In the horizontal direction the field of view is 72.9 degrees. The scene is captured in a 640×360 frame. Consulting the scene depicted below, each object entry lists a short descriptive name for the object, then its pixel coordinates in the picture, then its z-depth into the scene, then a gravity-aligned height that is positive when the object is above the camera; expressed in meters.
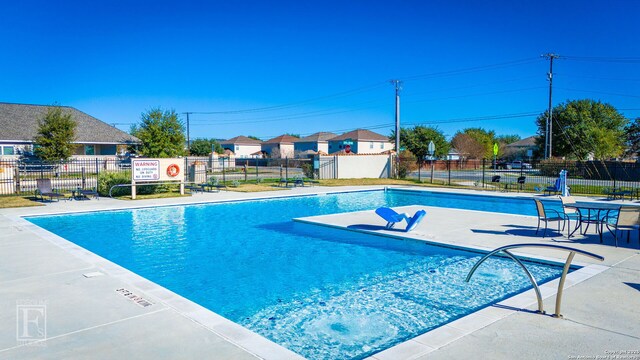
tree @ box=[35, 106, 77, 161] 33.62 +1.97
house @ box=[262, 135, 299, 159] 75.31 +2.75
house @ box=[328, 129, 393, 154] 63.94 +2.96
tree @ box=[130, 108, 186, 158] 30.30 +1.94
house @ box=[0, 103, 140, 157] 35.81 +2.72
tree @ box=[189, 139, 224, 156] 64.06 +2.02
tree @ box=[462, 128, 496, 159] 65.91 +3.38
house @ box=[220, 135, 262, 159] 83.88 +3.09
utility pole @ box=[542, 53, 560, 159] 40.84 +8.19
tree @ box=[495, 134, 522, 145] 109.36 +6.12
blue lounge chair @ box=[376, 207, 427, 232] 11.24 -1.48
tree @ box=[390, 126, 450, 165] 50.81 +2.51
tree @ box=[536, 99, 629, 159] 43.66 +3.33
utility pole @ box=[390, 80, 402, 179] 32.54 +3.18
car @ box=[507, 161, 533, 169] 55.18 -0.57
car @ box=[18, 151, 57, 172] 33.09 +0.18
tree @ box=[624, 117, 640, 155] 53.59 +3.06
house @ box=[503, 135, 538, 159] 70.50 +2.16
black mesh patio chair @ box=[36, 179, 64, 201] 17.31 -1.10
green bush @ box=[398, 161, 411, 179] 32.59 -0.60
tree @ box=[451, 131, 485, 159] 63.15 +2.11
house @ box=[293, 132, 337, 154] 73.19 +3.21
